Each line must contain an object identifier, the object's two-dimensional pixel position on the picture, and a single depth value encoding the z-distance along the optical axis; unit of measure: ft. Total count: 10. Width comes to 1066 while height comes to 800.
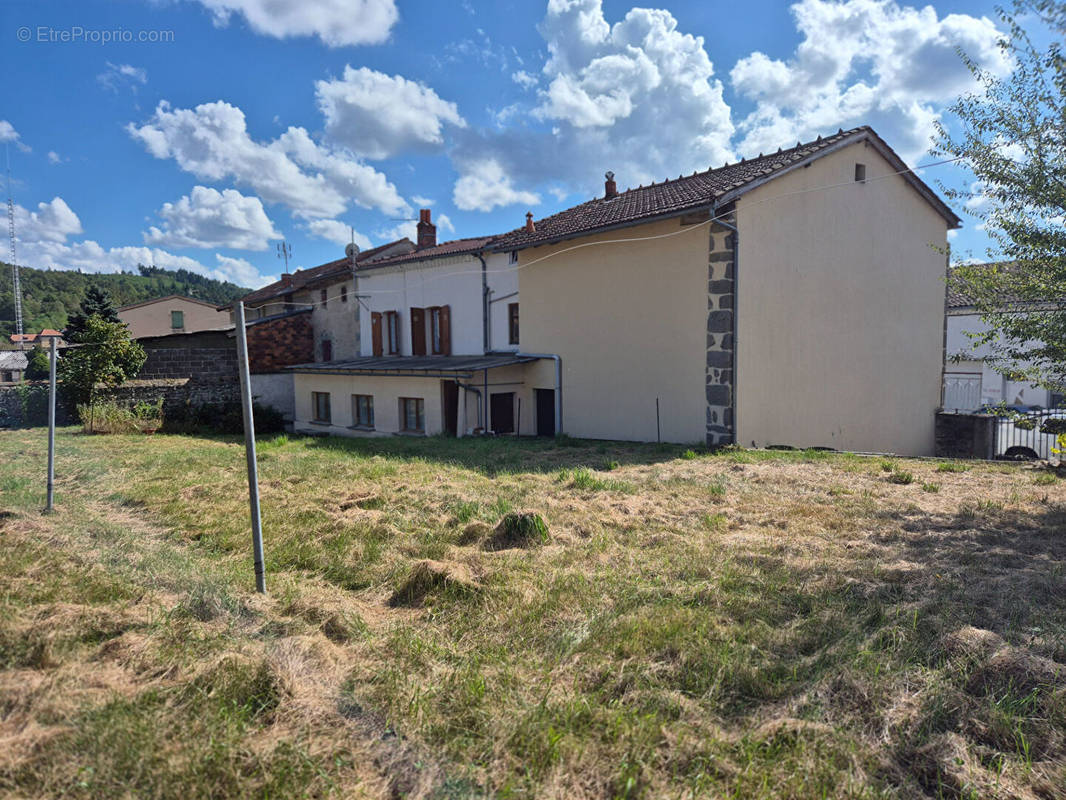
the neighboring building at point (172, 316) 135.23
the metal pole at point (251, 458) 13.46
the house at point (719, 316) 38.45
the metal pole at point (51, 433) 21.49
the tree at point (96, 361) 58.44
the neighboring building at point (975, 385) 64.80
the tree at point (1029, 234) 21.24
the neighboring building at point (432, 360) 51.39
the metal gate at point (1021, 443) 42.19
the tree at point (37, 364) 135.23
